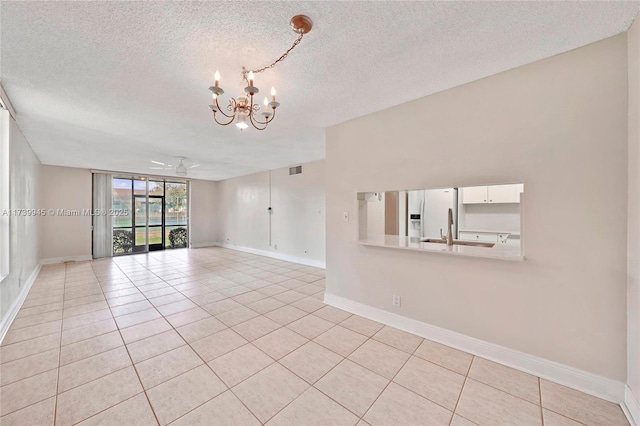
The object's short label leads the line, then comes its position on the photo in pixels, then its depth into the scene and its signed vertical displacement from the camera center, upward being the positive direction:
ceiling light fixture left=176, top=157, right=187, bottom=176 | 5.32 +0.96
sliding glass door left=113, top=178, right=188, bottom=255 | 7.30 -0.15
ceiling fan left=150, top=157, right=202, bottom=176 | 5.34 +1.18
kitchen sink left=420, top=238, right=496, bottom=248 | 3.11 -0.40
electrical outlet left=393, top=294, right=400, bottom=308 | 2.70 -1.01
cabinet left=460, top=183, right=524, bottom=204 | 4.23 +0.33
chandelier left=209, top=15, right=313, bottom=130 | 1.48 +0.97
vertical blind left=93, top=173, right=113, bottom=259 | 6.77 -0.14
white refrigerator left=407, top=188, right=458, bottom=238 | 4.83 +0.02
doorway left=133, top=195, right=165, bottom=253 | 7.55 -0.36
